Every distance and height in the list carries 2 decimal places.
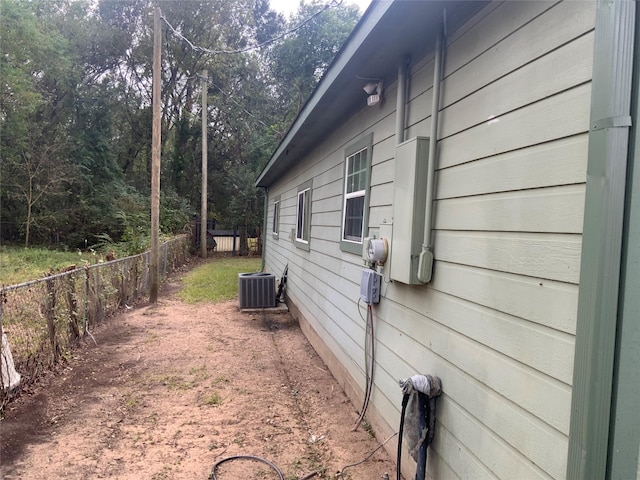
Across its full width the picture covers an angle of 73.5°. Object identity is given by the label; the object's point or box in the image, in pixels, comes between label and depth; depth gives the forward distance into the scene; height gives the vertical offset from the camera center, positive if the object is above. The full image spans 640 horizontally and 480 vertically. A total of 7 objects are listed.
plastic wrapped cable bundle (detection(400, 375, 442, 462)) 2.27 -0.98
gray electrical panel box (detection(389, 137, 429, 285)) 2.47 +0.12
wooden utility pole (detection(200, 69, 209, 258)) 19.11 +1.96
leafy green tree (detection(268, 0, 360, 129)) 22.88 +9.24
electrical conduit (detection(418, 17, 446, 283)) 2.42 +0.28
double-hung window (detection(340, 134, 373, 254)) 3.73 +0.28
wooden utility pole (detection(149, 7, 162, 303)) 8.58 +0.97
